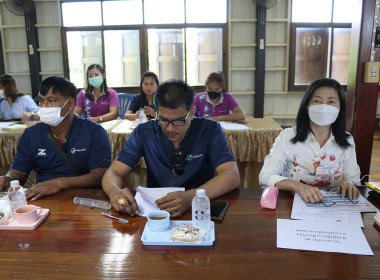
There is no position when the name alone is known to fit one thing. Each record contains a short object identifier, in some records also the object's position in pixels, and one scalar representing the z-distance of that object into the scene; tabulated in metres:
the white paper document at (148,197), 1.23
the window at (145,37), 5.69
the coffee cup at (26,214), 1.11
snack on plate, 0.98
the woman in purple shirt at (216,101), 3.39
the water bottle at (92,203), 1.26
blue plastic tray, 0.97
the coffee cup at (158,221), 1.04
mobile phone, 1.15
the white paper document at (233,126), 2.97
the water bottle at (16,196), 1.20
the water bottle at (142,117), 3.22
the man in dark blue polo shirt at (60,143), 1.70
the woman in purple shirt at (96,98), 3.67
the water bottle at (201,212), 1.06
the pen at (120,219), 1.14
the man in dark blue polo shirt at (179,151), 1.44
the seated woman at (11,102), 3.64
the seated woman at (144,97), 3.61
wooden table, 0.84
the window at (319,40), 5.59
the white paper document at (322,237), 0.94
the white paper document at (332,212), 1.13
